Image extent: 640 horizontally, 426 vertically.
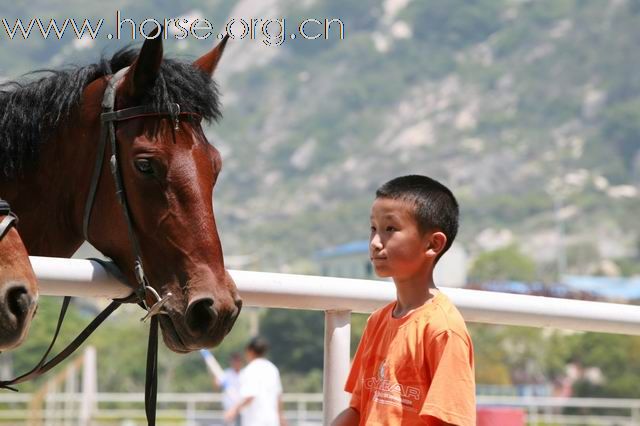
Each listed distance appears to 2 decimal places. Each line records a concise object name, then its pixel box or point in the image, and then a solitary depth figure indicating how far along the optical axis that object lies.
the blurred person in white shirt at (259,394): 16.26
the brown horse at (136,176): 5.25
